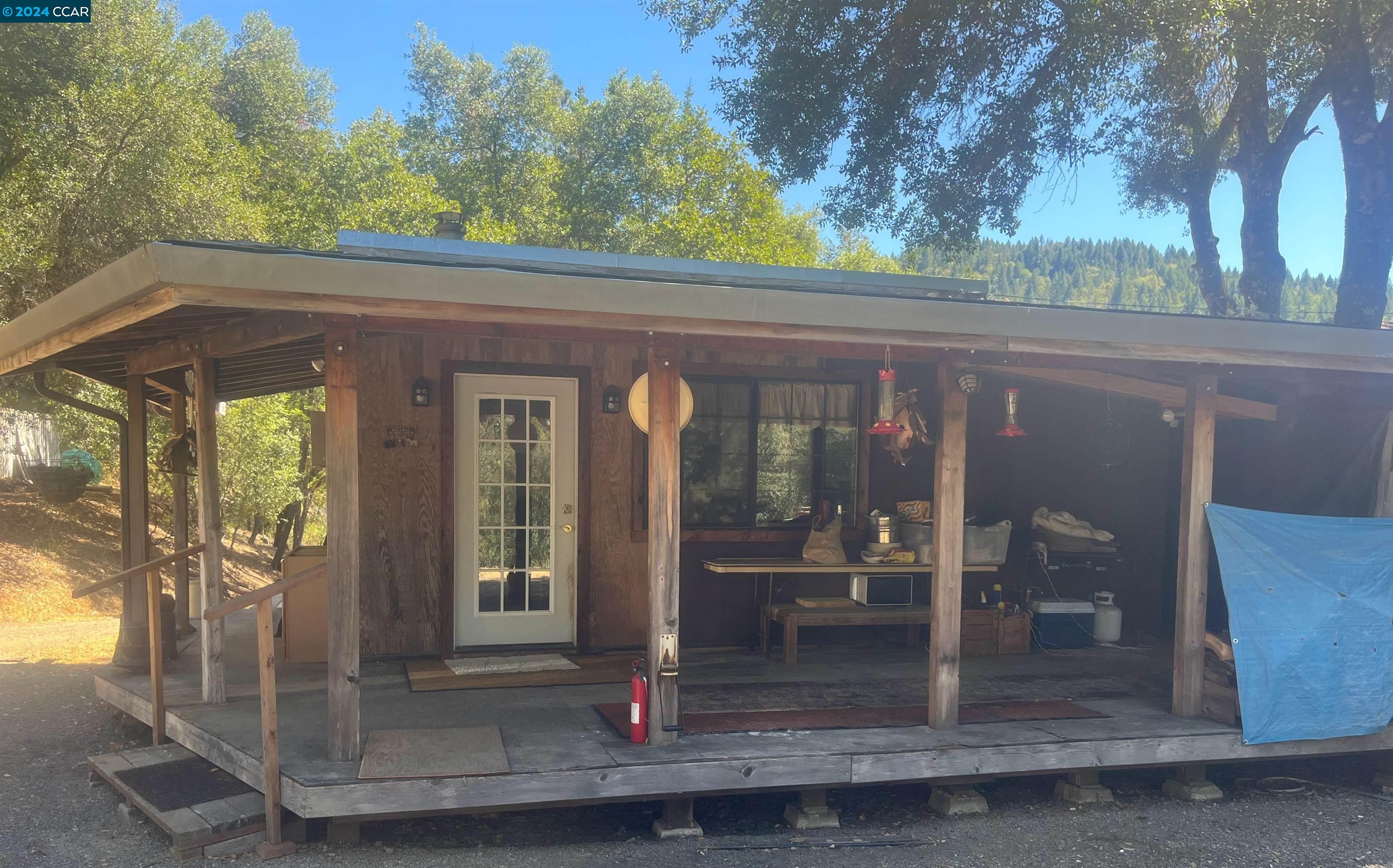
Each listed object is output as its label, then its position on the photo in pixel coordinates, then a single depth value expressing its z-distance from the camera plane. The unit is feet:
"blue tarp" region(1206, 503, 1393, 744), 16.55
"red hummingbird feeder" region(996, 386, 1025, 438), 19.51
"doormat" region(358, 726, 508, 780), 13.32
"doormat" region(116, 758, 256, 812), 14.56
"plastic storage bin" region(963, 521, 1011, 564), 22.31
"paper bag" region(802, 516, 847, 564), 21.71
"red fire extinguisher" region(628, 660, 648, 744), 14.75
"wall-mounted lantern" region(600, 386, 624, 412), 21.53
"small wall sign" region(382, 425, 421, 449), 20.29
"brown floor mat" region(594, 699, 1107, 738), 15.94
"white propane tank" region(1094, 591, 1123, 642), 23.72
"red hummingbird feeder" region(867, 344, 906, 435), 16.48
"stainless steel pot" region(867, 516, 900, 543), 22.30
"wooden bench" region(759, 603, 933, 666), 20.97
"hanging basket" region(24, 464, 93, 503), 44.50
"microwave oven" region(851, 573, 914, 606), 21.72
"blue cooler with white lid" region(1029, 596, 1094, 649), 23.16
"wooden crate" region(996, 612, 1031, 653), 22.71
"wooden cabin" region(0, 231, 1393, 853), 13.44
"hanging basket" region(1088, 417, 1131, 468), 24.52
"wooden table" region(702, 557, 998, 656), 21.02
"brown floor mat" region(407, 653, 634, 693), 18.48
